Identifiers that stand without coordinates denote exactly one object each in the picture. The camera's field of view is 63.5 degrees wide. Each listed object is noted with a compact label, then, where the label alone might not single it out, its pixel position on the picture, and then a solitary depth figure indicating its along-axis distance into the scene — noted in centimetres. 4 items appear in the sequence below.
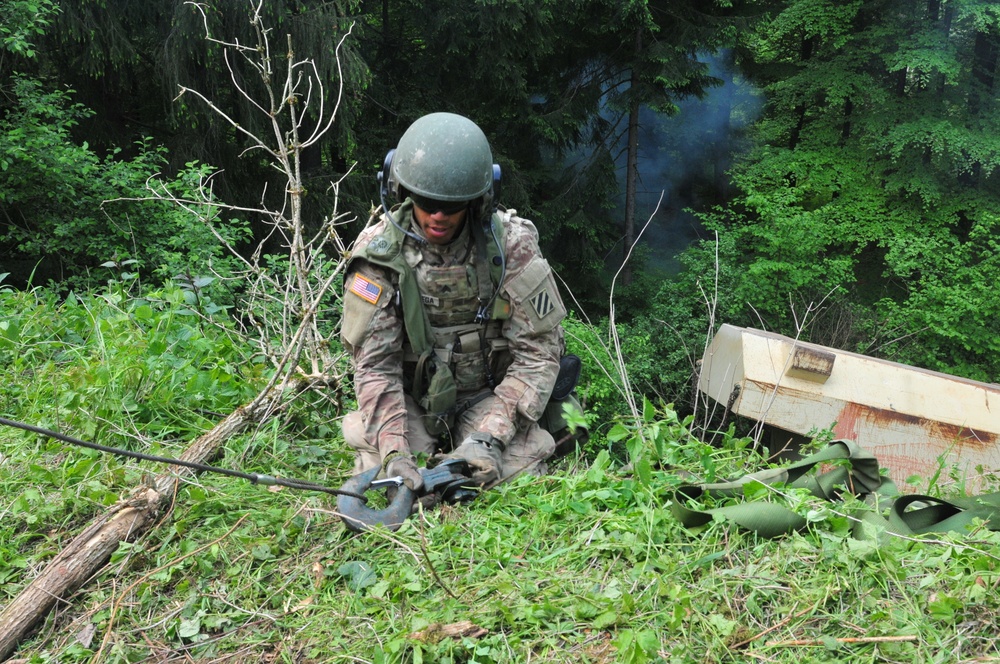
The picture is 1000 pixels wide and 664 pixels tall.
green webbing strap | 251
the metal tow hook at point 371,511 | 298
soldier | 344
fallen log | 268
